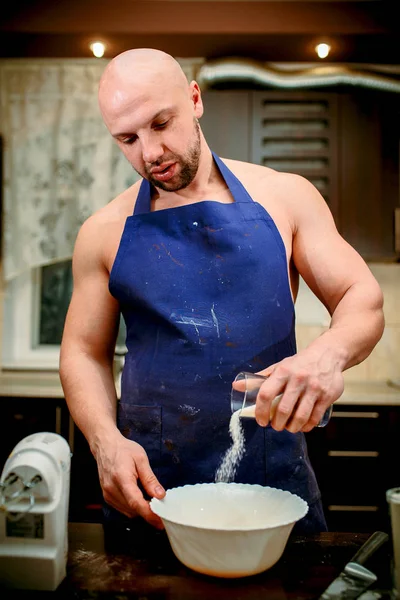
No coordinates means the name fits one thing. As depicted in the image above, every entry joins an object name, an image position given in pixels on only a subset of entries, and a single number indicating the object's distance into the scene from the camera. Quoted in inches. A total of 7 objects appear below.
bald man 55.9
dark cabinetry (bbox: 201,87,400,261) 131.4
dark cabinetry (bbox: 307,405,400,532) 112.9
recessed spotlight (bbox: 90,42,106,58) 133.6
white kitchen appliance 36.0
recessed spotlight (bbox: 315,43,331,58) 132.6
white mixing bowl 35.4
